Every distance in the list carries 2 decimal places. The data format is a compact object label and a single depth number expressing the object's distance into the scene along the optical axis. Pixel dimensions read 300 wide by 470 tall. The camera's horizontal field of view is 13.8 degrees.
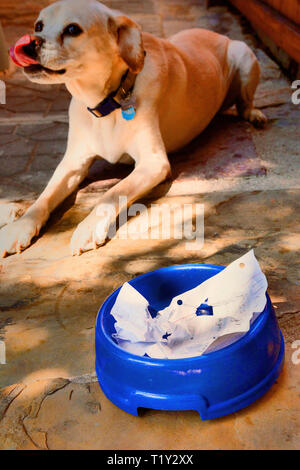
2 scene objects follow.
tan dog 2.14
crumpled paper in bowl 1.81
